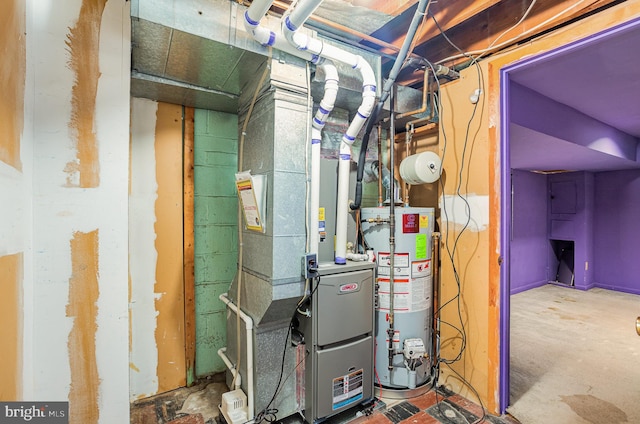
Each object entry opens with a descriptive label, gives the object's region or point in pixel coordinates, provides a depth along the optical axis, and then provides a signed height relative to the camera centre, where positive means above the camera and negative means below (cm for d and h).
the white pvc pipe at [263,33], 140 +92
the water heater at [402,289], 223 -59
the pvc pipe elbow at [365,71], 188 +88
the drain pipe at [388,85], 161 +86
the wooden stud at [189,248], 233 -30
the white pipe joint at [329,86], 181 +75
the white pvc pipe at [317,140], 182 +45
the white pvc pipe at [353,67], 144 +81
